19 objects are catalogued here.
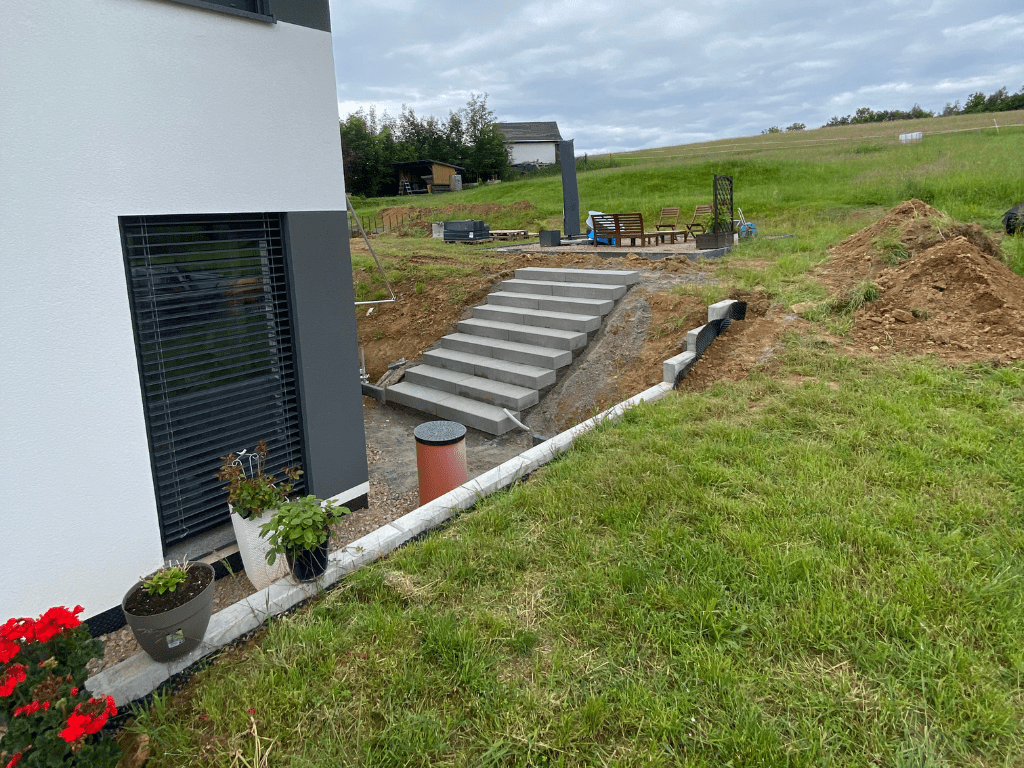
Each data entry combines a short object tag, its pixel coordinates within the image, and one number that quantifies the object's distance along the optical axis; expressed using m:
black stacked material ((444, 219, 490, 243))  20.52
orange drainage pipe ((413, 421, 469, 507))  5.76
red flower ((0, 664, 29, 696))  2.21
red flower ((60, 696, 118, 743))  2.12
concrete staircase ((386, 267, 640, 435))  8.58
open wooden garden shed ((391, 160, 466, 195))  50.75
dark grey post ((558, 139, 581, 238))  16.09
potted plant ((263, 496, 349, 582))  3.43
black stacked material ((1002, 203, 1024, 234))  10.55
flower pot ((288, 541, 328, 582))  3.52
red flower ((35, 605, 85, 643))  2.45
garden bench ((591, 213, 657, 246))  14.75
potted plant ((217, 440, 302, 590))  4.19
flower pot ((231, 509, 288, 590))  4.51
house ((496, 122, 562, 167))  64.12
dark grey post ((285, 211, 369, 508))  5.15
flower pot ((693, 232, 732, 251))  12.64
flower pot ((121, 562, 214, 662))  2.94
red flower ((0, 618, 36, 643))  2.41
